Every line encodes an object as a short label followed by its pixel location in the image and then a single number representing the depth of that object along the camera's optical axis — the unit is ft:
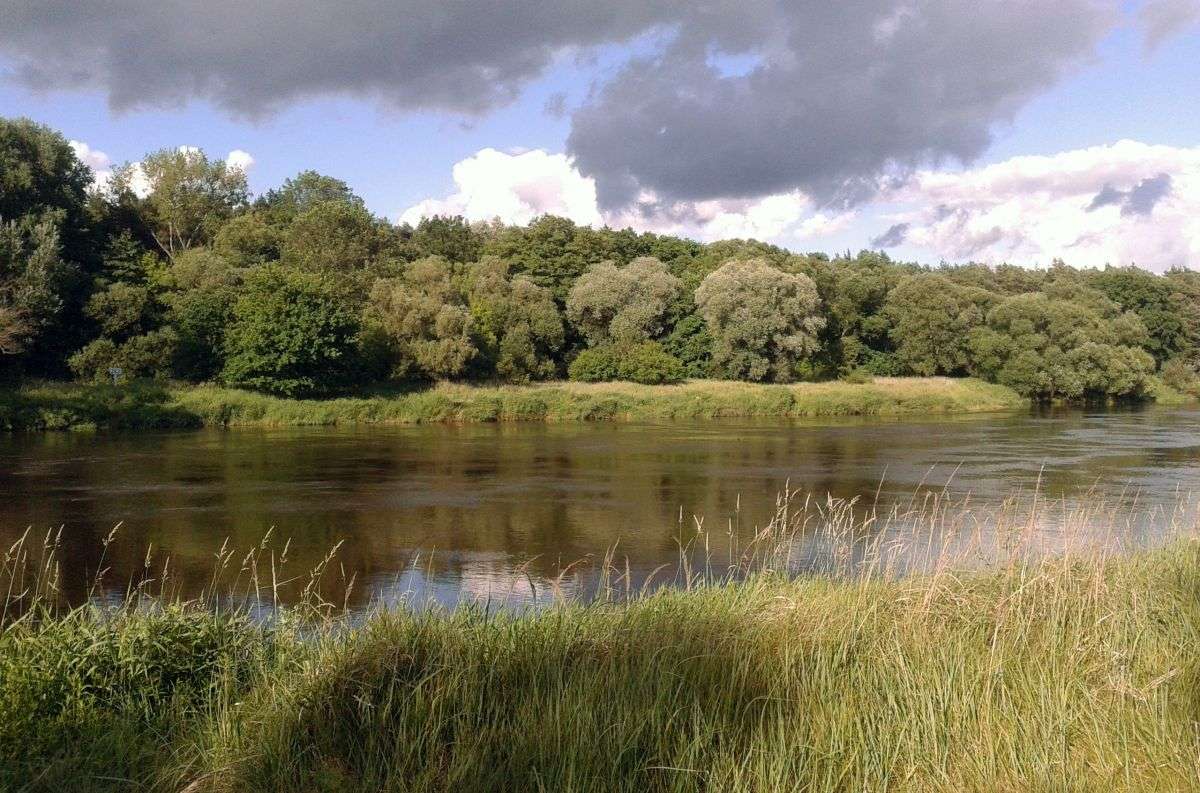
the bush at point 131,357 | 133.69
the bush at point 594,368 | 176.45
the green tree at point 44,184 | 134.62
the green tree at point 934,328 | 202.08
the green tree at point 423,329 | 154.92
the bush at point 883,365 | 206.49
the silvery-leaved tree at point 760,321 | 178.19
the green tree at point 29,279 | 120.98
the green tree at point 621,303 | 185.37
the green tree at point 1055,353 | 188.24
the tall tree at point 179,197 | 183.83
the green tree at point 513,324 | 170.30
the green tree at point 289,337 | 137.49
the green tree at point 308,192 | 259.19
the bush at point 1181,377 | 220.64
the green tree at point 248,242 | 172.45
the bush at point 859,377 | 191.93
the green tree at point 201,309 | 141.38
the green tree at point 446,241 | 218.79
